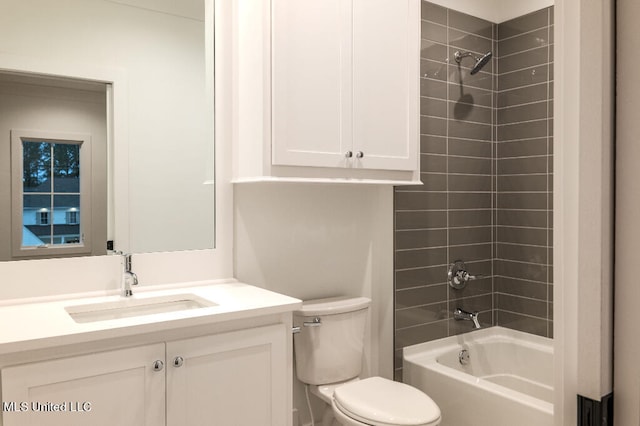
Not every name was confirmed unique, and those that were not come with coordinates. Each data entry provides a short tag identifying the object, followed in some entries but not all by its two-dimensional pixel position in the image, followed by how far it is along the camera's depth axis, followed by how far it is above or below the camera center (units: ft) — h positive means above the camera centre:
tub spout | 9.56 -2.06
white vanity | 4.50 -1.51
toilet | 6.72 -2.40
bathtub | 7.23 -2.81
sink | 5.90 -1.24
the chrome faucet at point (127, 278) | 6.29 -0.91
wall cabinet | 6.52 +1.52
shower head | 9.29 +2.56
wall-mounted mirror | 5.91 +1.22
